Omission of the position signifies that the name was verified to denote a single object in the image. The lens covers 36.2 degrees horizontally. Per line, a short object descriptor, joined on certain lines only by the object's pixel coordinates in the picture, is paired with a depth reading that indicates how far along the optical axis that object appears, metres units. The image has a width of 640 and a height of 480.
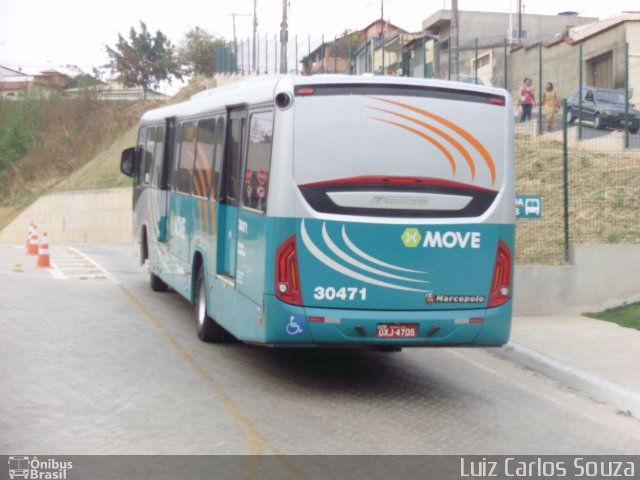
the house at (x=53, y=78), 96.78
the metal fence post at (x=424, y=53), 32.28
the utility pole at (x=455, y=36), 28.39
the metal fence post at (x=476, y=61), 29.15
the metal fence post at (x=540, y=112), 22.92
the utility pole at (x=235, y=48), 61.03
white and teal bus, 9.17
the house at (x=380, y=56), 37.50
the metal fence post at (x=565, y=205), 15.73
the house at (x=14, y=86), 81.06
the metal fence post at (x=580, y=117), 21.17
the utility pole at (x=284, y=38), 45.53
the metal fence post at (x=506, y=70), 26.61
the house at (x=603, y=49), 39.45
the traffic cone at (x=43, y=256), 21.64
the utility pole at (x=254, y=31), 56.88
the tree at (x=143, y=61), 82.81
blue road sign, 14.99
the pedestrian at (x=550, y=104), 22.77
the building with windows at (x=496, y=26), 56.22
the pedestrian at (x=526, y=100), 25.47
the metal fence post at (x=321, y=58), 43.17
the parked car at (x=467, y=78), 29.45
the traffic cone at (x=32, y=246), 25.78
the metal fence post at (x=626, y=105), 20.93
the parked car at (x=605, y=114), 21.44
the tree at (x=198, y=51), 83.31
